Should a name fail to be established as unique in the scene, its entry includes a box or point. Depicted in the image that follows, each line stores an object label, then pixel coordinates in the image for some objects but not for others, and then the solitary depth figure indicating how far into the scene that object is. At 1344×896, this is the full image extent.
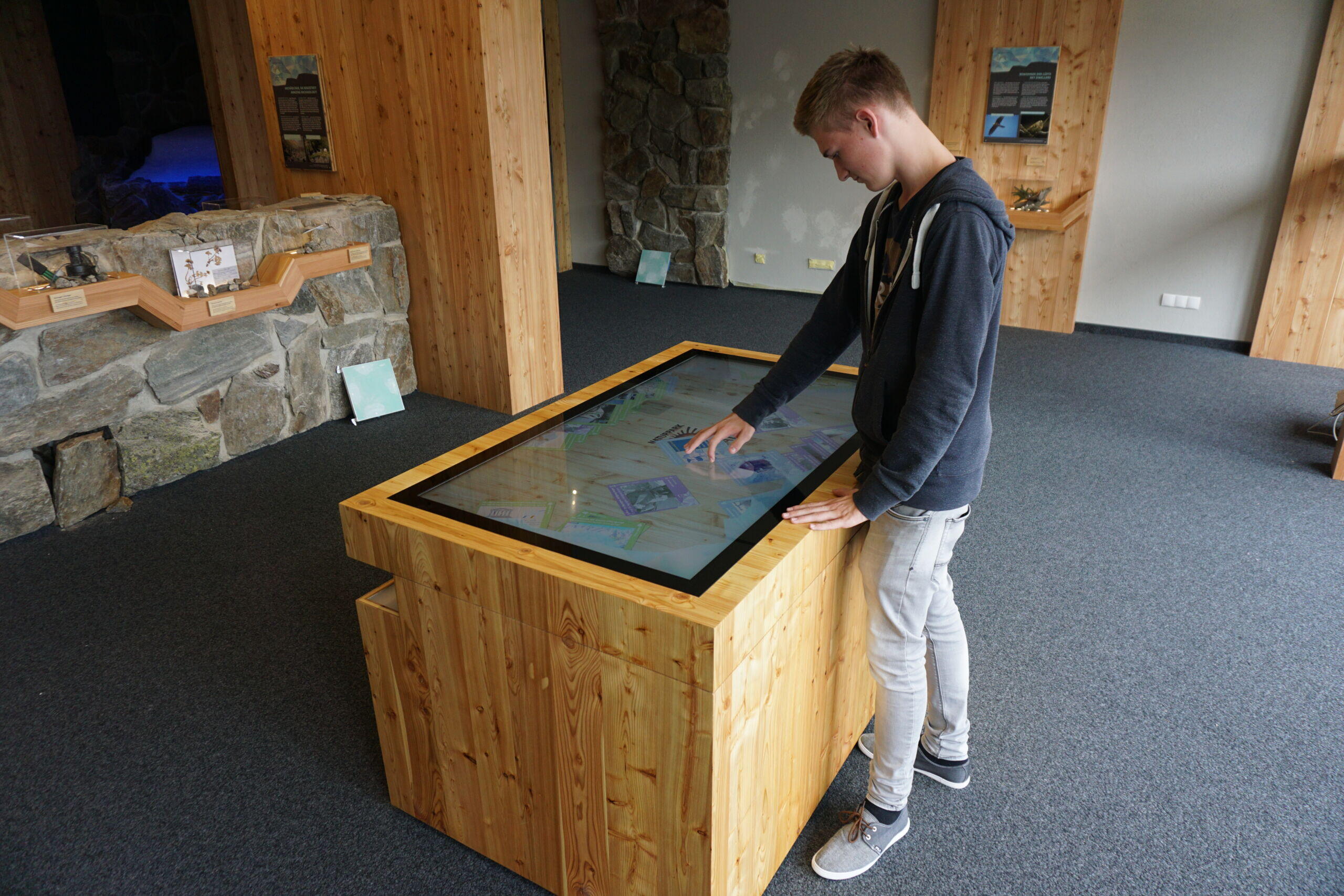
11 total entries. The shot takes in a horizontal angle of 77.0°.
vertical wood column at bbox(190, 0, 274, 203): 5.29
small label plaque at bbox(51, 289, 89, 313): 2.63
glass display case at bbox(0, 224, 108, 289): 2.67
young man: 1.26
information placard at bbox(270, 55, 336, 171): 3.91
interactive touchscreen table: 1.27
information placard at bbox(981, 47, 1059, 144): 4.96
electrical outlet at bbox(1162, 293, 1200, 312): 4.96
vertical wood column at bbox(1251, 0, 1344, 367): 4.29
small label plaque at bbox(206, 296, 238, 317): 3.11
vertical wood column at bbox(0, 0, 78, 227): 5.81
